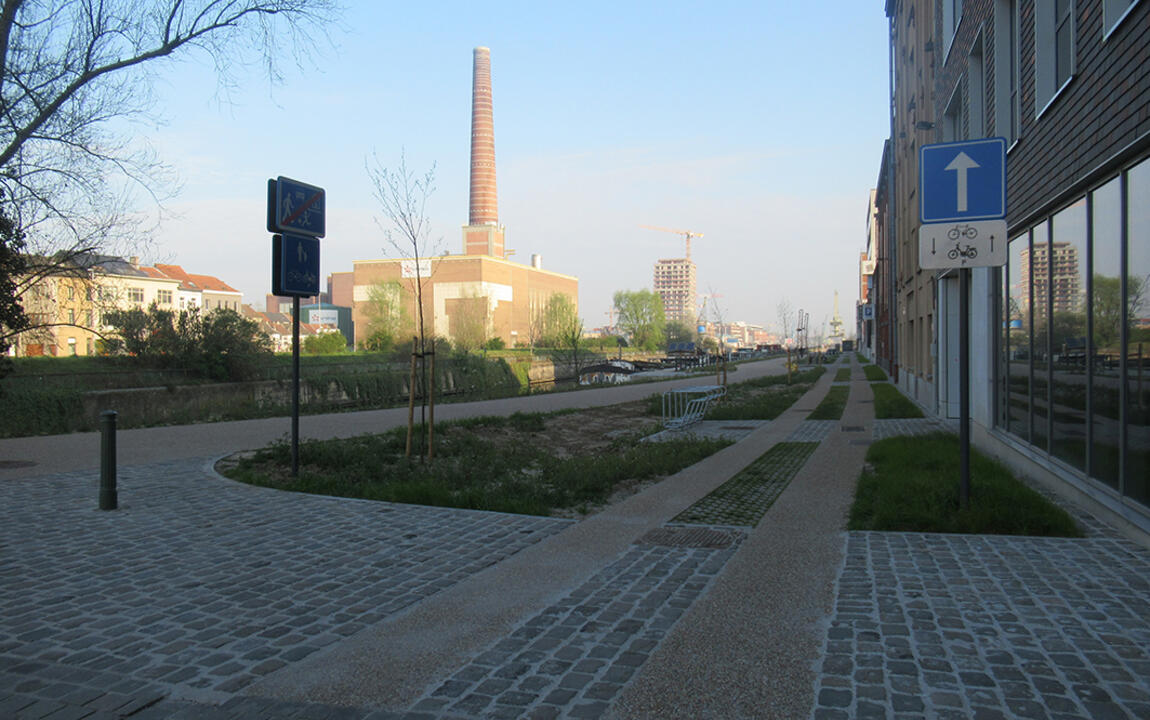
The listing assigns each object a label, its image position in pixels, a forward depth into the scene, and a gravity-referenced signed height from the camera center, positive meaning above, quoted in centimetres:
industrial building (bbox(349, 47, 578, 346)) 8694 +930
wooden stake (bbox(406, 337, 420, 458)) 1038 -70
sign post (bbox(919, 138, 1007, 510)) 625 +116
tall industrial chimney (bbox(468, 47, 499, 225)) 17712 +4287
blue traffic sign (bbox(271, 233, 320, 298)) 884 +104
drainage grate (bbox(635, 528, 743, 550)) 590 -142
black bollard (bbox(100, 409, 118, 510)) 720 -105
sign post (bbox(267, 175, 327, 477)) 875 +135
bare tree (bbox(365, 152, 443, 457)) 1822 +266
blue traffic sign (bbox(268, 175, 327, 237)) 873 +171
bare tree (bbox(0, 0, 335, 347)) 1392 +479
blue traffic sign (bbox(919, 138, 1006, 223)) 627 +140
